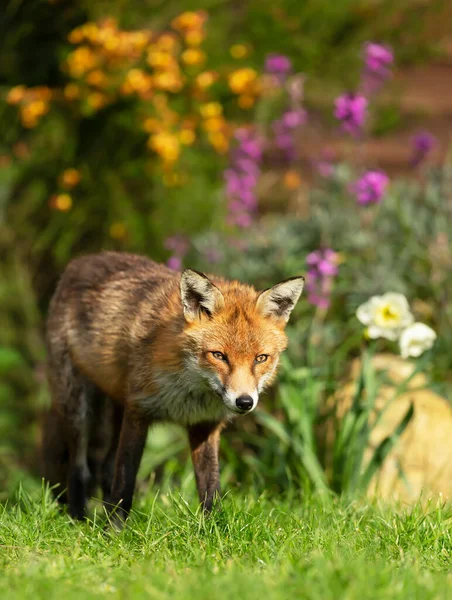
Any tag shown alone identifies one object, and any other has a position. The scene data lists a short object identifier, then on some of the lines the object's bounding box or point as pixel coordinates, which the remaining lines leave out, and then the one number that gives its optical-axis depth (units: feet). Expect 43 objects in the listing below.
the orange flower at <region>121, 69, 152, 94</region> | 49.34
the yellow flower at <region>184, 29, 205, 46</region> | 50.67
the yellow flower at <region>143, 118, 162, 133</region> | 50.85
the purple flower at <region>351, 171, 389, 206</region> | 40.50
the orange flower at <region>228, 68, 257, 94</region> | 51.60
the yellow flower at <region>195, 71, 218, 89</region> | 51.57
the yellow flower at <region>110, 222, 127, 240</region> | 52.19
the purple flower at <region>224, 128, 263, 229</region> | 52.21
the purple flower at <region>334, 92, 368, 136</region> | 41.98
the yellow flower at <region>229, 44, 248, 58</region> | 54.90
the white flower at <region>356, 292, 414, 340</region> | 36.29
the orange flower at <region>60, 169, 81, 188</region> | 51.21
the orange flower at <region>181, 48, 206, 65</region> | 50.70
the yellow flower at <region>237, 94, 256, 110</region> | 54.13
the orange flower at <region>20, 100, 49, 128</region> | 50.75
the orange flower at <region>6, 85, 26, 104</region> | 50.70
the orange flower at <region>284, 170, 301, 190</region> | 52.60
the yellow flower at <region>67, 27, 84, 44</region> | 49.71
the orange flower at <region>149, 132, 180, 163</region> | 48.70
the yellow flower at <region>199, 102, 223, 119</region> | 51.21
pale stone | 40.09
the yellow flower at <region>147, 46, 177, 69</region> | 49.55
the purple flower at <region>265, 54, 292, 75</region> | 49.62
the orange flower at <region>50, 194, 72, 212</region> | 50.83
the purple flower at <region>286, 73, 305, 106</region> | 48.26
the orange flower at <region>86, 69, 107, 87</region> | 50.57
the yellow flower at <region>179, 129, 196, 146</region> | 51.62
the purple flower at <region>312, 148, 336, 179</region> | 51.65
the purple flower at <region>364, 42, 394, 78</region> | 44.68
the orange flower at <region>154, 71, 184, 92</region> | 49.60
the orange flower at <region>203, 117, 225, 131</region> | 51.49
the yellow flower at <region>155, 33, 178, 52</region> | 50.42
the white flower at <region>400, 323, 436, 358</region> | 36.32
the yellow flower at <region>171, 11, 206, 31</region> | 50.11
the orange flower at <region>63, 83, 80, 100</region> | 51.96
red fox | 28.14
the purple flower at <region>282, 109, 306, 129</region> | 49.29
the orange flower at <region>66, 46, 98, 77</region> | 49.75
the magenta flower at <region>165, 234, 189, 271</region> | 46.21
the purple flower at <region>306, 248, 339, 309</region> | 40.40
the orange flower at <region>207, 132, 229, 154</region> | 52.75
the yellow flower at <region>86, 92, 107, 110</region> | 51.67
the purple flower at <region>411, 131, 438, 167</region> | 47.73
